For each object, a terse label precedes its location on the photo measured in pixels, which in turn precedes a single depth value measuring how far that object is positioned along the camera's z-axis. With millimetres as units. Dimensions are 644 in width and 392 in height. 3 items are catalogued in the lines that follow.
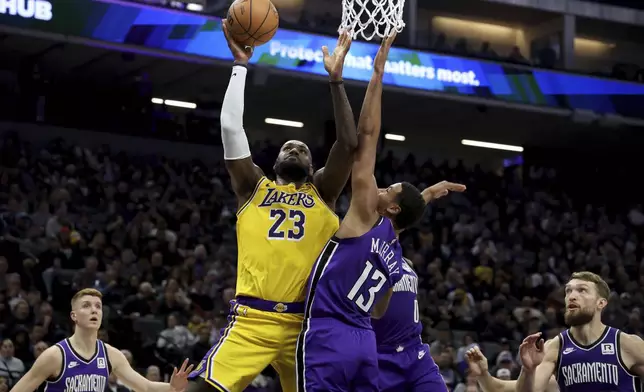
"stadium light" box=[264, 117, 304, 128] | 22125
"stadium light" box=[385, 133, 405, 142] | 23248
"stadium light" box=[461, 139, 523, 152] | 24022
